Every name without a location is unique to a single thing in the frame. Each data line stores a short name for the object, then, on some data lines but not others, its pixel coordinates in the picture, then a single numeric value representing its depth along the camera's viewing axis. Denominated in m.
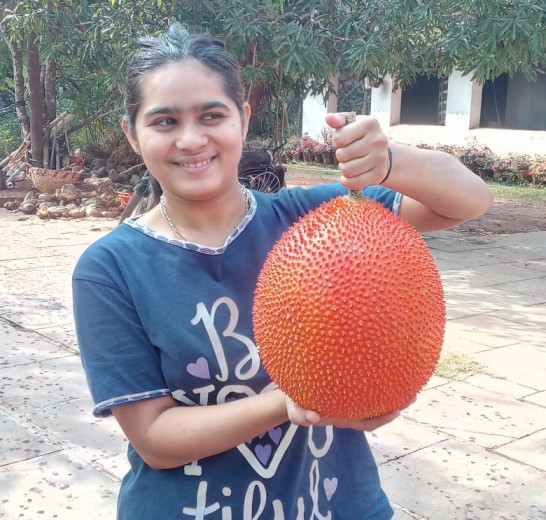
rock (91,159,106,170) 10.56
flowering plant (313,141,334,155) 16.56
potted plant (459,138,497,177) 13.83
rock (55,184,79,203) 9.30
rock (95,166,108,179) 10.24
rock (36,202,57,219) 8.78
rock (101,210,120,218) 8.90
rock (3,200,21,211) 9.34
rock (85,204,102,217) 8.93
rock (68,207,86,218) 8.80
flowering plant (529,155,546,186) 13.07
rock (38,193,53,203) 9.34
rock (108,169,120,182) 10.15
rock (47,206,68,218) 8.84
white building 13.87
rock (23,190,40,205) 9.36
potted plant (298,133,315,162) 16.95
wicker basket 9.45
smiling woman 1.23
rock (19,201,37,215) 9.09
